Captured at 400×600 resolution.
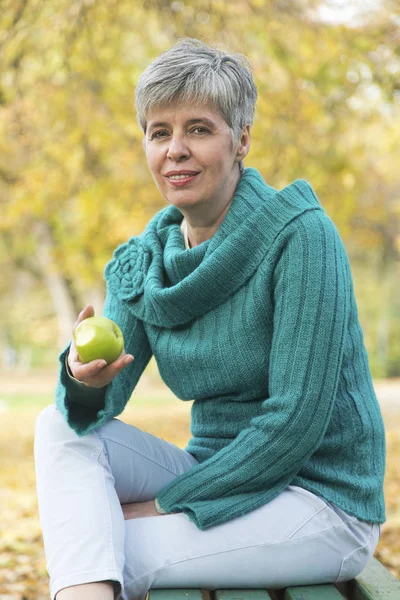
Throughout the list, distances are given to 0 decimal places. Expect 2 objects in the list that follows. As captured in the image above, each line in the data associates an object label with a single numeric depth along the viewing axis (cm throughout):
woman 200
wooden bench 197
